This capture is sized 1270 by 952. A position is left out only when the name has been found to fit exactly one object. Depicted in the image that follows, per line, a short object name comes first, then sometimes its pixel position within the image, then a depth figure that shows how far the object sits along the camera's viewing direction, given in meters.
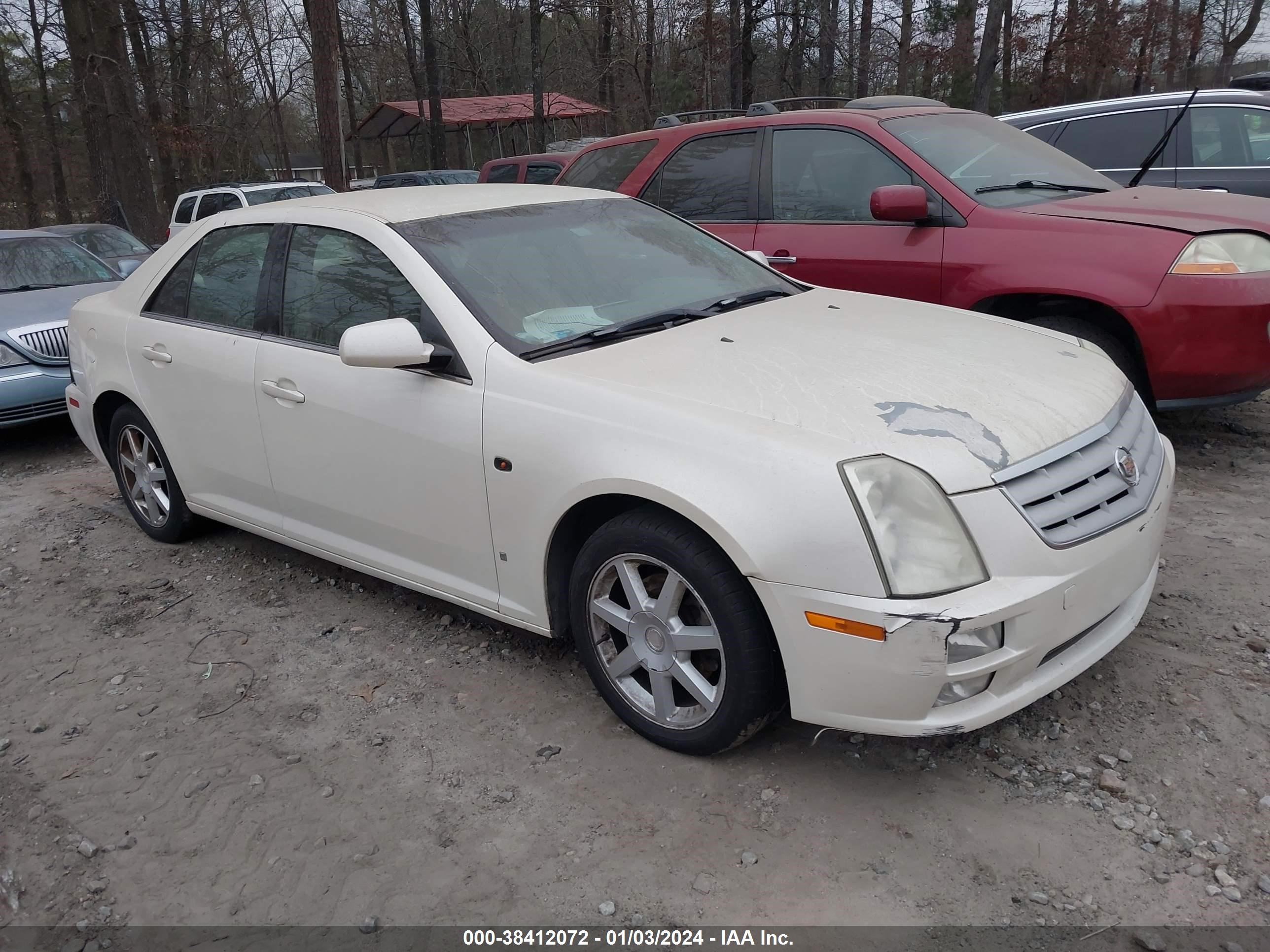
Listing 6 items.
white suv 14.17
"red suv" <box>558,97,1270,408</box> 4.43
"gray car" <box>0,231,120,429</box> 6.80
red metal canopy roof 27.16
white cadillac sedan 2.43
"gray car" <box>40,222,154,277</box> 11.36
